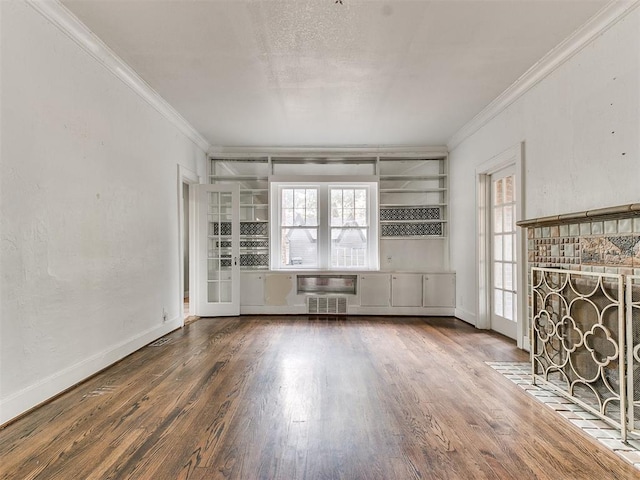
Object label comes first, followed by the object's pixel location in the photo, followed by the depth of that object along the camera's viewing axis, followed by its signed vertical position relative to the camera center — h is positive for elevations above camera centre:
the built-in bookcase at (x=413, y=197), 5.78 +0.76
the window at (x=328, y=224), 5.85 +0.31
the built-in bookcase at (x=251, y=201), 5.74 +0.70
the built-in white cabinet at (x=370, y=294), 5.49 -0.82
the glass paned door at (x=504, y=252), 3.99 -0.12
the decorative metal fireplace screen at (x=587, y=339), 1.89 -0.63
